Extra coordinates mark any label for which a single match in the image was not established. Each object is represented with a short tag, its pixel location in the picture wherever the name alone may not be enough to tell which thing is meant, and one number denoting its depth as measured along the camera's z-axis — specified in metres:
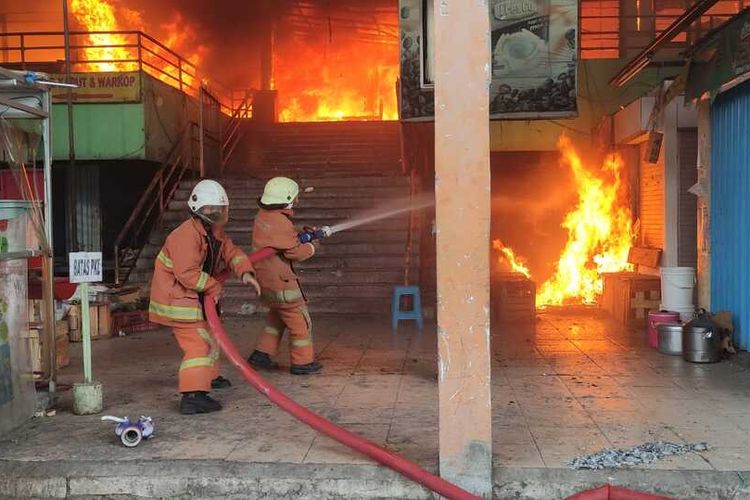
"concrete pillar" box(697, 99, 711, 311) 7.65
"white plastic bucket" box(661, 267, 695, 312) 7.91
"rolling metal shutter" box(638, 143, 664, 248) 9.55
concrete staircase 10.43
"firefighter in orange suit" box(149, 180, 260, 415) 5.25
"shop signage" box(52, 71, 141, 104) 12.31
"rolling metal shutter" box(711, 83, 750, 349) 6.85
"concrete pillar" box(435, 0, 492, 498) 3.77
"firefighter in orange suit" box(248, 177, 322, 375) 6.43
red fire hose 3.81
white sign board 5.08
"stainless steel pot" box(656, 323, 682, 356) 7.12
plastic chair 8.97
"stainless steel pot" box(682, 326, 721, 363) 6.72
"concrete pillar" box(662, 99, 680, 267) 9.06
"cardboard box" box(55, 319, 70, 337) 7.11
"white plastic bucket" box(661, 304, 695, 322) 7.94
